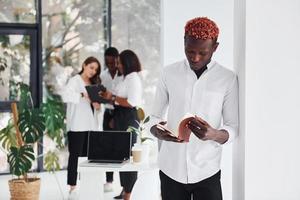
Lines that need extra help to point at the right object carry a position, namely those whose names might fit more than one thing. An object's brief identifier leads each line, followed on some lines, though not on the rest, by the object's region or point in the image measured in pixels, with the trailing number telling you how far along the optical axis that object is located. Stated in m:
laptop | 3.79
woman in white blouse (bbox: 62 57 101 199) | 4.82
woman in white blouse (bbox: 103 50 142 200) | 4.64
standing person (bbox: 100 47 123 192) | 5.00
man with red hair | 2.07
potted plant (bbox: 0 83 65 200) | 4.50
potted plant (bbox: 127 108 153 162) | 3.77
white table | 3.67
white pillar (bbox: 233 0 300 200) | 2.03
